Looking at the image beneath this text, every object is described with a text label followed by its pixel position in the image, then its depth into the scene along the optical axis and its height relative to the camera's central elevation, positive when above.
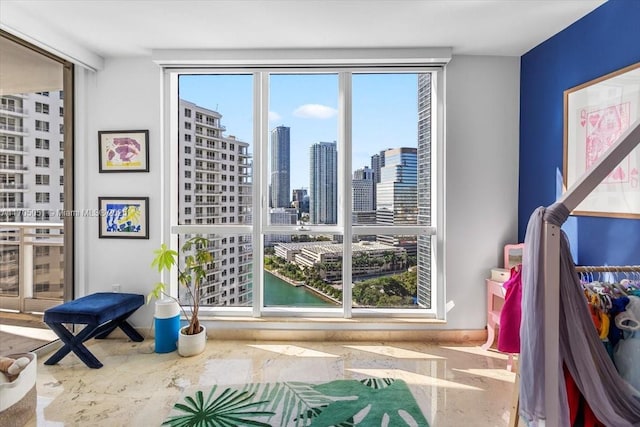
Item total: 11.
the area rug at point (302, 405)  1.96 -1.23
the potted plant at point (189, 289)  2.77 -0.69
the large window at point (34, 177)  2.52 +0.26
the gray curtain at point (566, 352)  1.27 -0.55
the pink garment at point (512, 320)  1.94 -0.64
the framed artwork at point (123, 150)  3.06 +0.54
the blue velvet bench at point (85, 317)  2.49 -0.82
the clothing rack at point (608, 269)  1.40 -0.25
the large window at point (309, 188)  3.16 +0.20
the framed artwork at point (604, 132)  2.00 +0.52
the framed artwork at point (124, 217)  3.08 -0.08
